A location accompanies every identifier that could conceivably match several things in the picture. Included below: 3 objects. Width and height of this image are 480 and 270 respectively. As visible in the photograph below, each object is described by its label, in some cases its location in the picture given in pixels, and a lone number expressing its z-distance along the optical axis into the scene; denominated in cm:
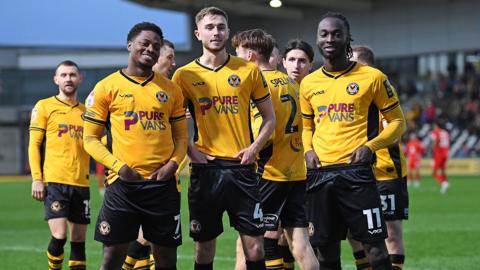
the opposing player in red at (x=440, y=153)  3179
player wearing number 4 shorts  798
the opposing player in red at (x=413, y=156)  3731
